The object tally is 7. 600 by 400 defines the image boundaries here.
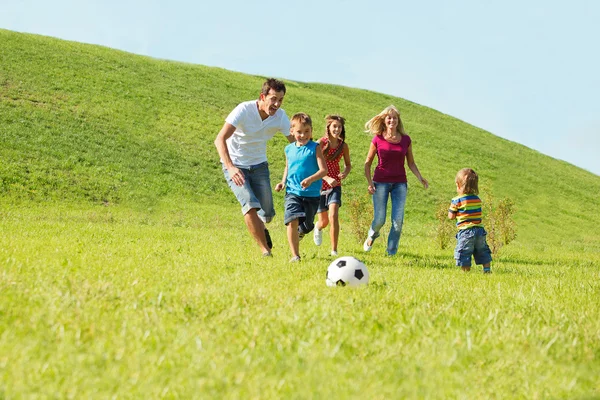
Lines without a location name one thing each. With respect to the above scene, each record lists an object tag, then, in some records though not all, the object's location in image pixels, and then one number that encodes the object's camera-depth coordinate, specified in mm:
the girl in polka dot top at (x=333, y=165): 10664
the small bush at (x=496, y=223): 12812
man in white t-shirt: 8602
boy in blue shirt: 8969
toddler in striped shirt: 9234
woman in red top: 10875
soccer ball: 6352
